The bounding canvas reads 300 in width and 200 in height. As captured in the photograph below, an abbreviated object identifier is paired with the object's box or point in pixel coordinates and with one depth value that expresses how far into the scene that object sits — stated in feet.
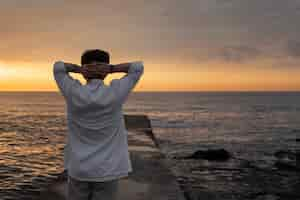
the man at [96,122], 8.45
